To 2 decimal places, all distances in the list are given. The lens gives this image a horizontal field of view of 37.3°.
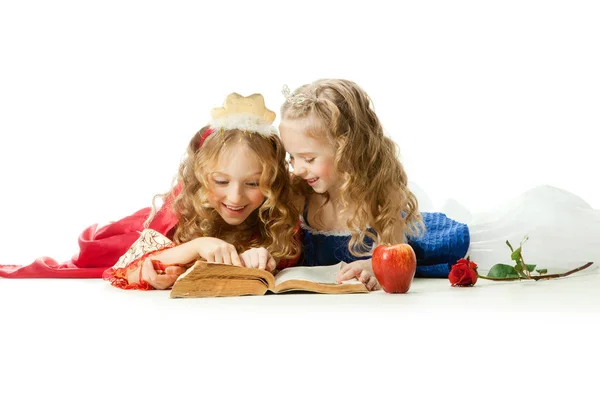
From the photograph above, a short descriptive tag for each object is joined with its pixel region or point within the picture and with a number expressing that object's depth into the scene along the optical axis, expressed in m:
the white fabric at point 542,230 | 4.25
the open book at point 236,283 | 3.32
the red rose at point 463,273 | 3.68
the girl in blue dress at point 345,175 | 3.70
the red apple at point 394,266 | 3.33
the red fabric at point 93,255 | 4.48
